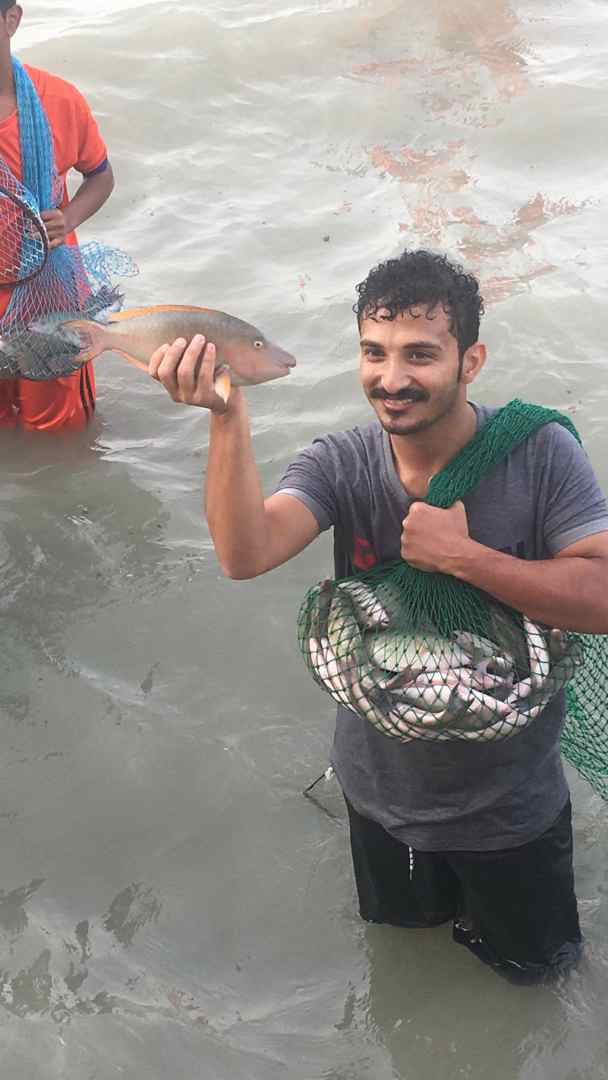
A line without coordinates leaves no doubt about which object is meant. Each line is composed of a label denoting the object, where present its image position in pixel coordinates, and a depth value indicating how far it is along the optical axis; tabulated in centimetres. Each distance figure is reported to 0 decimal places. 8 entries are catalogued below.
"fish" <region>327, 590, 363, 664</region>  289
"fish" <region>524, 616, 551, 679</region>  284
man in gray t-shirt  276
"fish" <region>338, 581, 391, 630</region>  291
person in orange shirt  514
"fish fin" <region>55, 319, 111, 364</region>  296
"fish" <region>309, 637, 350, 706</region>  289
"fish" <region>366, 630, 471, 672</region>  281
